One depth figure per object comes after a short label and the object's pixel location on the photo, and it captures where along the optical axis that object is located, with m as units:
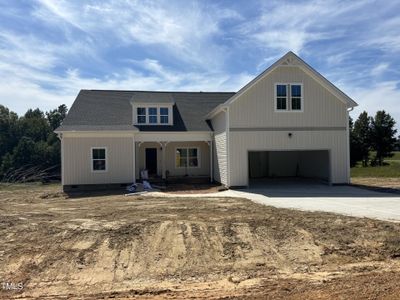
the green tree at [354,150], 41.84
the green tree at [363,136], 42.09
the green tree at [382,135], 42.59
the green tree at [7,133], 49.00
